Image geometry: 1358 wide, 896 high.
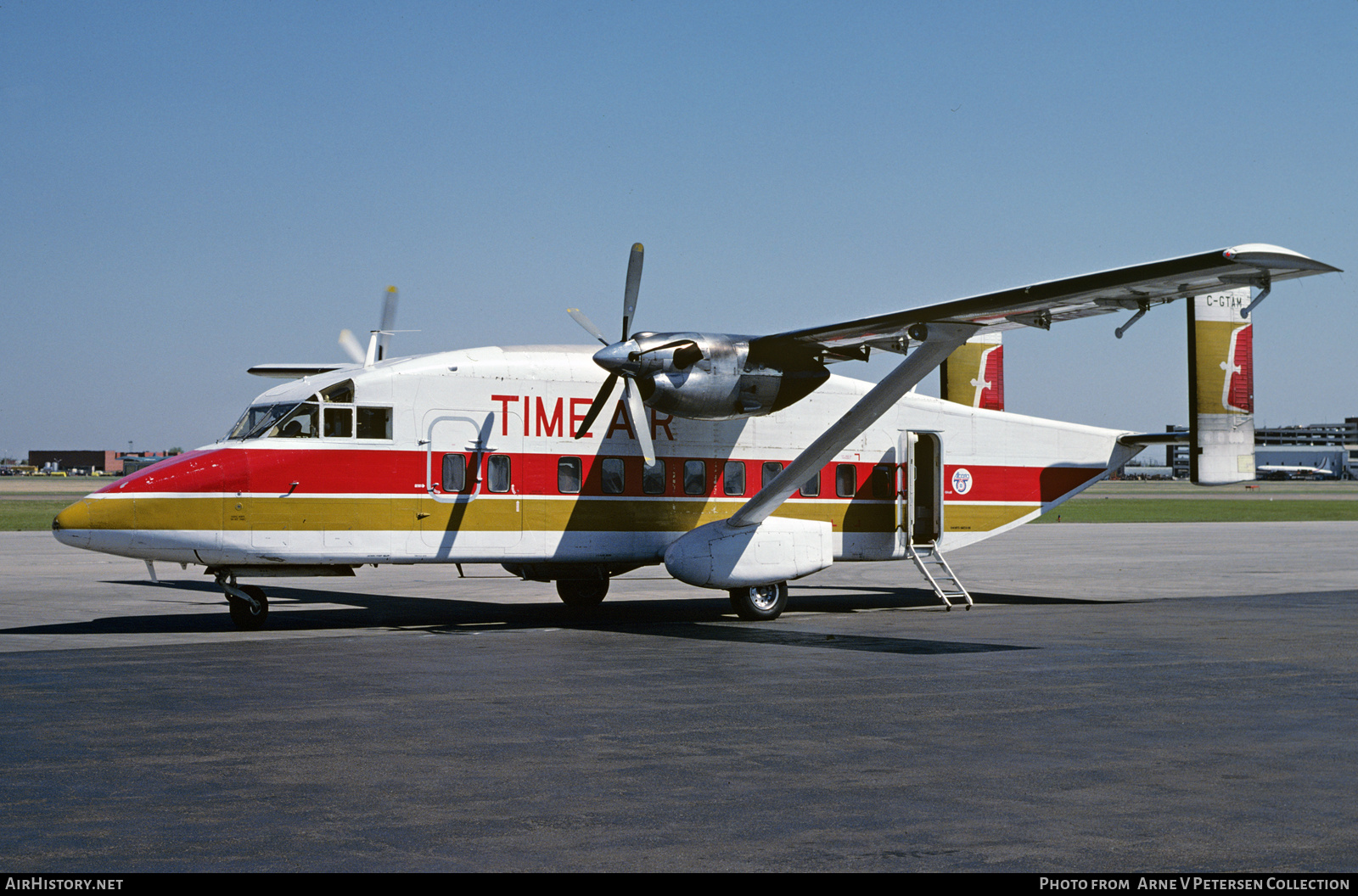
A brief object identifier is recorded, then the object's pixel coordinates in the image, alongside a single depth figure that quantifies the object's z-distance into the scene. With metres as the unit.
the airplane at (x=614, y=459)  16.86
